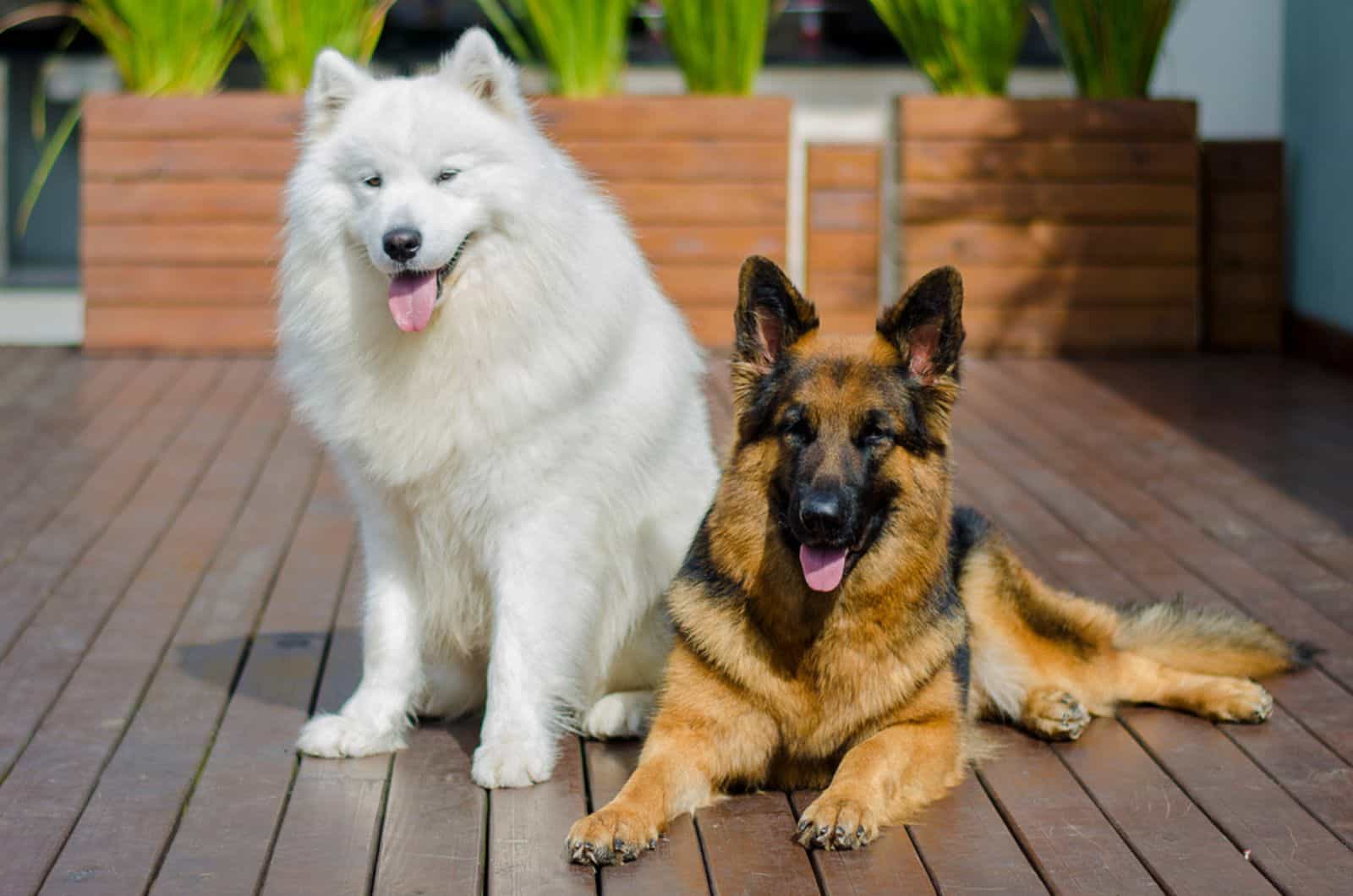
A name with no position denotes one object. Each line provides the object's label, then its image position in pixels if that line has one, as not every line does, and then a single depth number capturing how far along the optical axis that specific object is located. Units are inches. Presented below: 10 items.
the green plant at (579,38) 331.6
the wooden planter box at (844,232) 344.8
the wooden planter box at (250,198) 330.6
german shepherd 128.0
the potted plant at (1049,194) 336.8
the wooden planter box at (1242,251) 347.3
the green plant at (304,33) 327.0
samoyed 137.9
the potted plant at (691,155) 334.3
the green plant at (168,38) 326.6
